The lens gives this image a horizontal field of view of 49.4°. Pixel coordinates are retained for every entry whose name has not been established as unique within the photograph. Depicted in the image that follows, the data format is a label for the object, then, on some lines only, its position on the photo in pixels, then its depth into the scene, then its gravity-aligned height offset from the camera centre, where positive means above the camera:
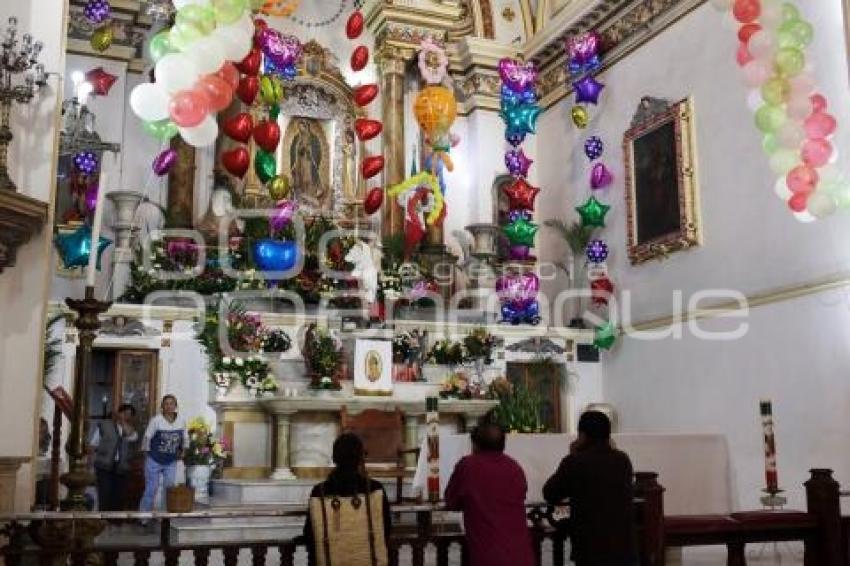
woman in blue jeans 10.23 -0.40
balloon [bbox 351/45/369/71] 13.98 +5.33
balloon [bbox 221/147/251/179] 11.68 +3.17
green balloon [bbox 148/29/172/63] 10.15 +4.05
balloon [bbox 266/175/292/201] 13.03 +3.16
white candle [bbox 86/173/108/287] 4.52 +0.88
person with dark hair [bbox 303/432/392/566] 4.25 -0.34
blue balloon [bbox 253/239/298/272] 13.20 +2.23
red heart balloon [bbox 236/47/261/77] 11.38 +4.26
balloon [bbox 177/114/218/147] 9.84 +2.98
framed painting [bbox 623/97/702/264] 13.33 +3.42
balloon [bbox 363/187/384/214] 13.97 +3.18
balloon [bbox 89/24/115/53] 12.96 +5.23
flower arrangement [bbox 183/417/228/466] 10.43 -0.39
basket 8.48 -0.77
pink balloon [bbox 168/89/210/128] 9.48 +3.13
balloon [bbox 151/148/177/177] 13.12 +3.54
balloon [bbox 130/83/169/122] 9.58 +3.21
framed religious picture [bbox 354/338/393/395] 11.55 +0.56
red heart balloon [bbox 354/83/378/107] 13.48 +4.60
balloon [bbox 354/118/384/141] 13.60 +4.15
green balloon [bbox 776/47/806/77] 9.71 +3.63
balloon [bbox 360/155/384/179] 14.13 +3.74
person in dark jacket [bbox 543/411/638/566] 4.70 -0.46
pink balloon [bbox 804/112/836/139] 9.77 +2.96
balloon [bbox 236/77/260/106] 11.68 +4.06
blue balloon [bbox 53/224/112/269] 12.38 +2.21
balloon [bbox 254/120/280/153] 11.91 +3.55
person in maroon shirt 4.61 -0.46
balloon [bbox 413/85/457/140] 14.61 +4.73
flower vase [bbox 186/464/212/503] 10.48 -0.75
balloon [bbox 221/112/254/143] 11.53 +3.54
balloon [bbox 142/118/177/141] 10.28 +3.19
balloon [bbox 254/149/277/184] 12.98 +3.45
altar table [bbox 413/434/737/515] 8.74 -0.52
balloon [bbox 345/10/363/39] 13.55 +5.64
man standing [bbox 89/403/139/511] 10.54 -0.48
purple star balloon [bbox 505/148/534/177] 16.12 +4.28
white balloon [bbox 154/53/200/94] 9.29 +3.40
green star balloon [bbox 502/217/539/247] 15.76 +3.03
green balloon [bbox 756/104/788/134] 9.84 +3.08
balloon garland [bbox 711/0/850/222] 9.66 +3.11
